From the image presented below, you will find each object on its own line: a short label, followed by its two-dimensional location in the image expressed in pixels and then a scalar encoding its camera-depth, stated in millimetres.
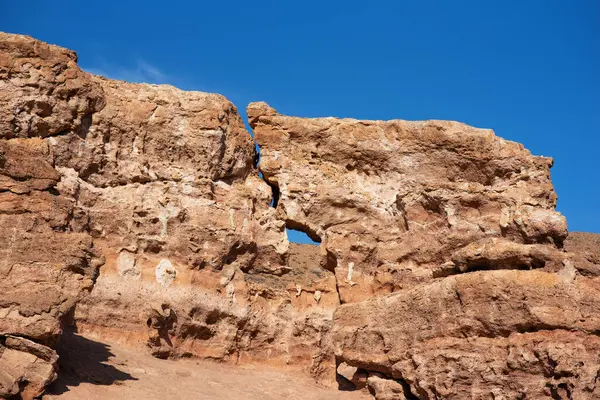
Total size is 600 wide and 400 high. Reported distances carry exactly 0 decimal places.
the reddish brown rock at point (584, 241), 27781
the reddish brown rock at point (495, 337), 13102
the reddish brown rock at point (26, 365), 11164
